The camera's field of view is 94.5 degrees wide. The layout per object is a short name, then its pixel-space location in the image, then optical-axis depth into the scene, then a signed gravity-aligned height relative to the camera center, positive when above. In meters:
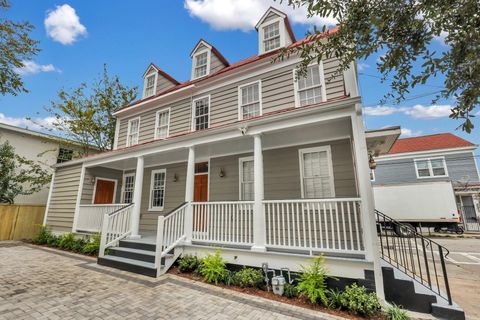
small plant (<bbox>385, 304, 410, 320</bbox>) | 3.60 -1.71
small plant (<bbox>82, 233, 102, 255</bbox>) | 8.13 -1.34
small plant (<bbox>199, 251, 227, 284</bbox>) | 5.32 -1.43
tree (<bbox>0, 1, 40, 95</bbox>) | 4.98 +3.72
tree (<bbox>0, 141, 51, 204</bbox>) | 12.16 +1.99
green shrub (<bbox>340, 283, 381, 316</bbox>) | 3.82 -1.61
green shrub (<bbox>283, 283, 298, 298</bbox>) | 4.56 -1.69
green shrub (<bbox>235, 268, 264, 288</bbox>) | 4.97 -1.54
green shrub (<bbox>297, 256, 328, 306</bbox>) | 4.18 -1.44
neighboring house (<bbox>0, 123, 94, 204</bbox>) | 13.38 +4.03
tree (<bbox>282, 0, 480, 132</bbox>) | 2.42 +2.07
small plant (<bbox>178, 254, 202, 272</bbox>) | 5.93 -1.45
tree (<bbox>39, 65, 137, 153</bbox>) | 14.91 +6.64
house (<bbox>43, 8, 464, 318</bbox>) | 5.13 +1.57
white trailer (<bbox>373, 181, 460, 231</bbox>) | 13.49 +0.23
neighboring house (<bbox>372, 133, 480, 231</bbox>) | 17.23 +3.34
